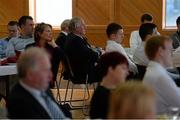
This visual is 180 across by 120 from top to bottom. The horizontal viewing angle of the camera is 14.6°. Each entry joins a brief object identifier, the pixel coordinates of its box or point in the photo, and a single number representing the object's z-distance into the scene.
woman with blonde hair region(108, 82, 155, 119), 2.99
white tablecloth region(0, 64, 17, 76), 8.11
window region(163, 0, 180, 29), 14.74
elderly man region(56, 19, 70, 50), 10.63
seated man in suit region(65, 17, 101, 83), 9.47
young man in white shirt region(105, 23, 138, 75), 9.29
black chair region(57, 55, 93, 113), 9.25
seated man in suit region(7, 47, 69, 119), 3.99
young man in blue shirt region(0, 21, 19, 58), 10.75
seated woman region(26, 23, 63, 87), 8.79
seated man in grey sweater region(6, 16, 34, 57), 9.60
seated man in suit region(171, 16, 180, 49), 11.02
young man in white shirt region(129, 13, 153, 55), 12.05
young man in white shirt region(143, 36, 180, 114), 5.30
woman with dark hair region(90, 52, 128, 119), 4.73
